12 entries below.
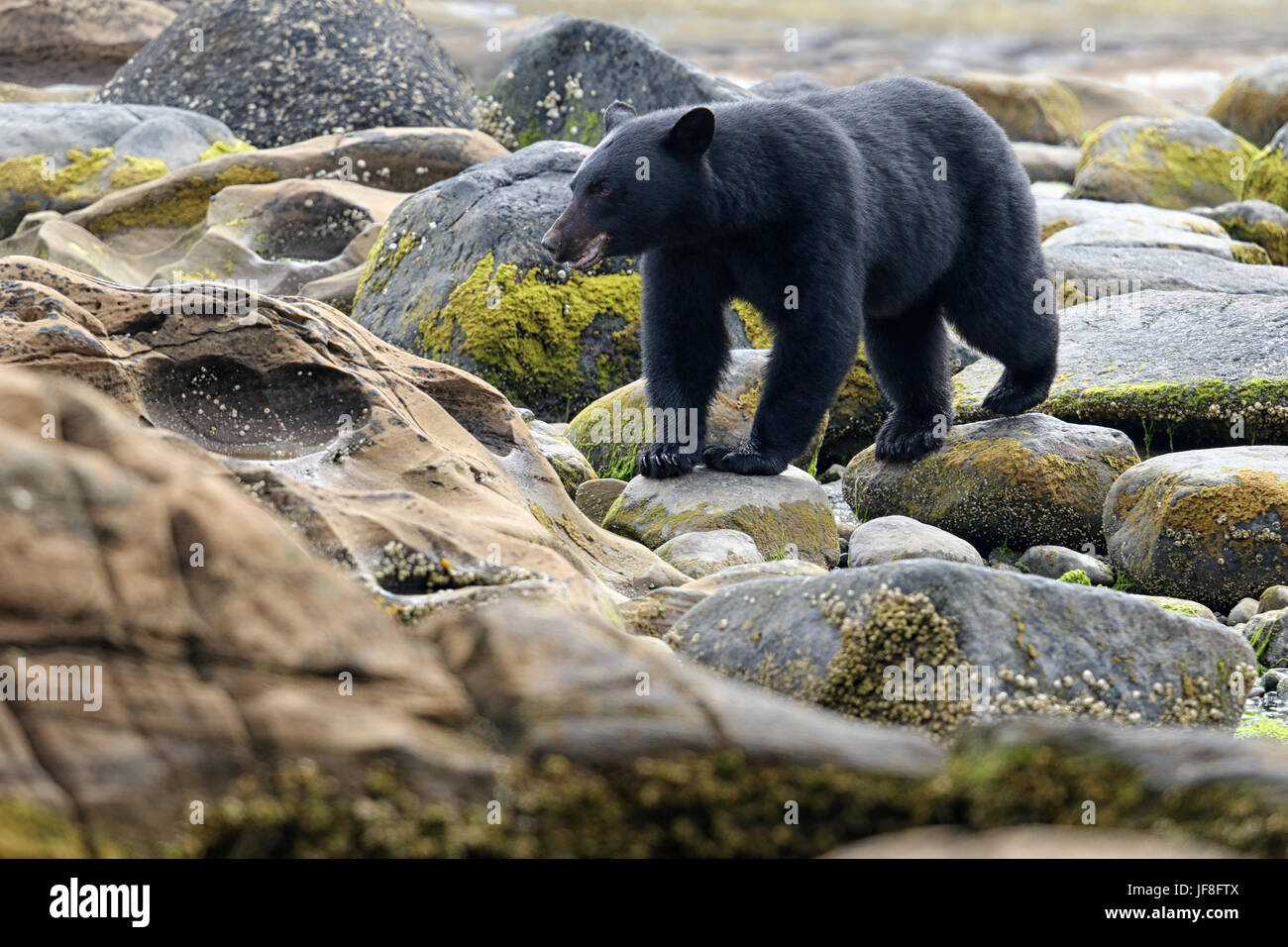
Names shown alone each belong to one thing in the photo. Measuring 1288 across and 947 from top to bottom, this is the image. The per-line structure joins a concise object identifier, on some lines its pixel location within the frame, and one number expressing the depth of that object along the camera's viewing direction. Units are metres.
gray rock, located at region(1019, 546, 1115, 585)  14.04
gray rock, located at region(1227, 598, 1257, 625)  12.81
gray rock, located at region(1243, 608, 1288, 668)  11.87
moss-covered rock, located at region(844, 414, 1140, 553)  15.25
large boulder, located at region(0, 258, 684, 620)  9.55
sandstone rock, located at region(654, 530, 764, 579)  12.73
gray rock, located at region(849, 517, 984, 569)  13.20
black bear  13.09
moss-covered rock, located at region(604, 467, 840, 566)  13.80
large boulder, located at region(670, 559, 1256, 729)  8.34
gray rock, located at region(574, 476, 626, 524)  15.26
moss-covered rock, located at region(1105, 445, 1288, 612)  13.10
